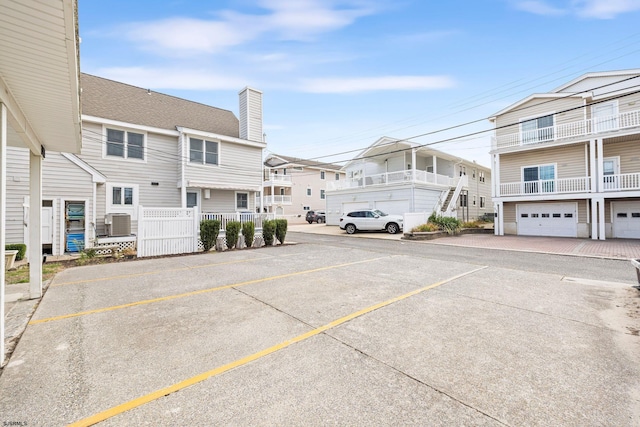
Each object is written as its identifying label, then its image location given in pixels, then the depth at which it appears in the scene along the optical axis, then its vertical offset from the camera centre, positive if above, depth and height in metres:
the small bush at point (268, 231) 13.22 -0.69
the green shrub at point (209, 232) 11.34 -0.60
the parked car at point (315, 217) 34.78 -0.12
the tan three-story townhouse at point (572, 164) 15.73 +3.16
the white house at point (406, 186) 21.73 +2.52
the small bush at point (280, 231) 13.66 -0.71
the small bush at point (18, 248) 9.96 -1.03
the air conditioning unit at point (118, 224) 12.13 -0.26
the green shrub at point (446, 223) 18.39 -0.57
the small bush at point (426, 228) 17.02 -0.82
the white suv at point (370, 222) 19.11 -0.46
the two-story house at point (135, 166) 11.17 +2.57
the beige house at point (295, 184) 34.25 +4.20
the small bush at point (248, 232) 12.64 -0.70
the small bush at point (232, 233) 12.09 -0.69
